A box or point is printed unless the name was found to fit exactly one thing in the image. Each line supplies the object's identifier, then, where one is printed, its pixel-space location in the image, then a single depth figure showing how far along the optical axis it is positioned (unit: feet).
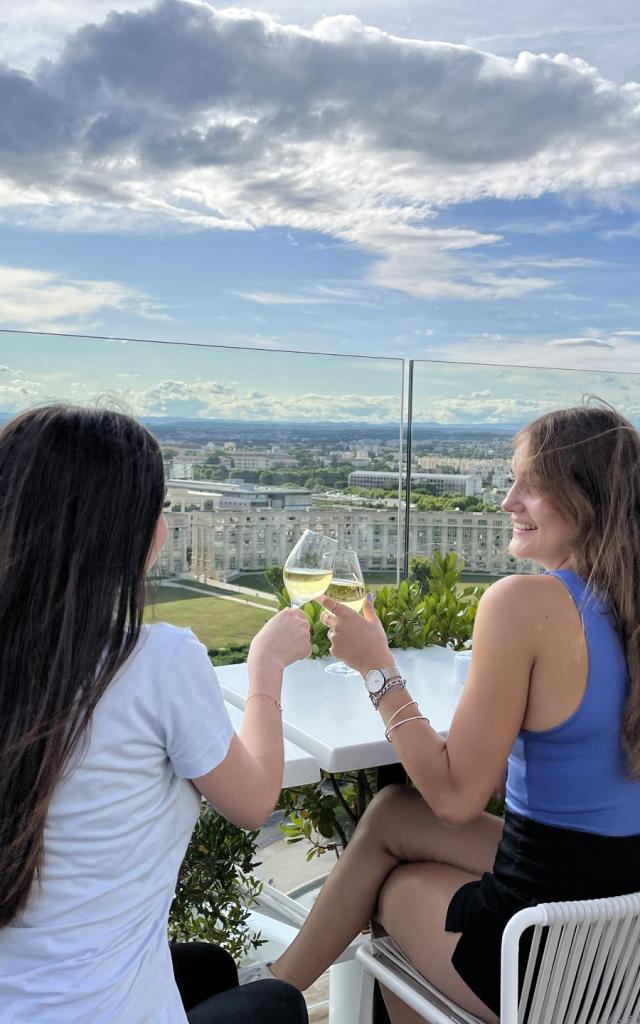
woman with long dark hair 2.87
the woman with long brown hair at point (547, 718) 4.10
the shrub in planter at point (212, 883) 5.52
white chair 3.38
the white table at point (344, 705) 4.66
